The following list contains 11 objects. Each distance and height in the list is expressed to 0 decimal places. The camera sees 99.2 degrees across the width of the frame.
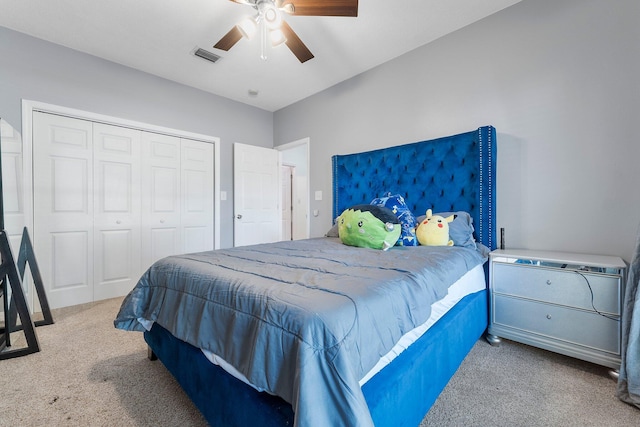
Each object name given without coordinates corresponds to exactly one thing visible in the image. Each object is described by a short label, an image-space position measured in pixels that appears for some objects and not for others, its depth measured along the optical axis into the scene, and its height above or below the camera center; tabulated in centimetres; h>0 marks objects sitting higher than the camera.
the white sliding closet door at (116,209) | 299 +6
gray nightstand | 156 -57
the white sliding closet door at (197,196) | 361 +24
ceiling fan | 178 +138
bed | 76 -43
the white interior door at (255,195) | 401 +29
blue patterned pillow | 218 -4
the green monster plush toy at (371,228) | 201 -12
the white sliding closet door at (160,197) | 330 +21
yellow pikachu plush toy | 212 -15
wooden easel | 188 -63
